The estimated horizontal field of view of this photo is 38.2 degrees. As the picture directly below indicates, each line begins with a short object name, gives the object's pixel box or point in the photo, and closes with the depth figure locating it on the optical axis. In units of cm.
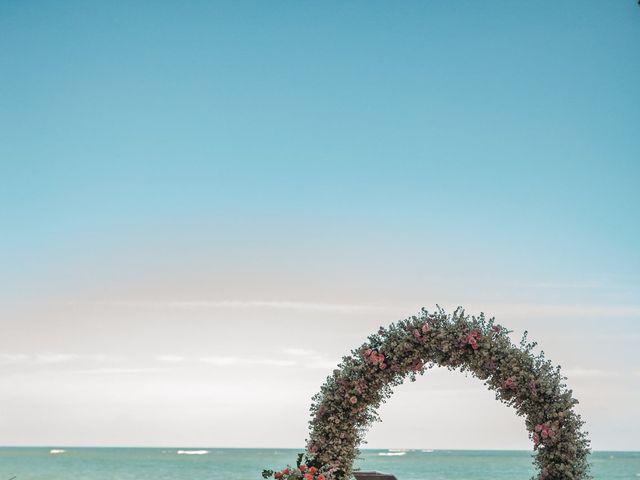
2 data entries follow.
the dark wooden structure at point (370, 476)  913
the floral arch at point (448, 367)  746
